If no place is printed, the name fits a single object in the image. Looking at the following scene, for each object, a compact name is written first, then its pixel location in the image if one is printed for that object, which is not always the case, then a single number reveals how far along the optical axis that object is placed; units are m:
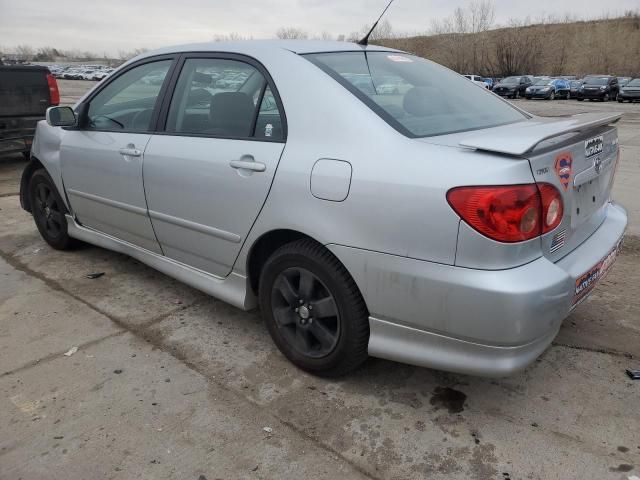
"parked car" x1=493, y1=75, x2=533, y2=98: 35.44
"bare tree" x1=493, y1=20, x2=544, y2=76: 64.44
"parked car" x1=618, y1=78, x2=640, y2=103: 30.56
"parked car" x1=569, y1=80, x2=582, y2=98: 34.03
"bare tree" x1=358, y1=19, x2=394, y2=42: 72.14
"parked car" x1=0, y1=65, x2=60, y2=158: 7.89
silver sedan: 2.02
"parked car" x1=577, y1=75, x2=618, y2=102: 32.26
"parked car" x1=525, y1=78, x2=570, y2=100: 33.31
